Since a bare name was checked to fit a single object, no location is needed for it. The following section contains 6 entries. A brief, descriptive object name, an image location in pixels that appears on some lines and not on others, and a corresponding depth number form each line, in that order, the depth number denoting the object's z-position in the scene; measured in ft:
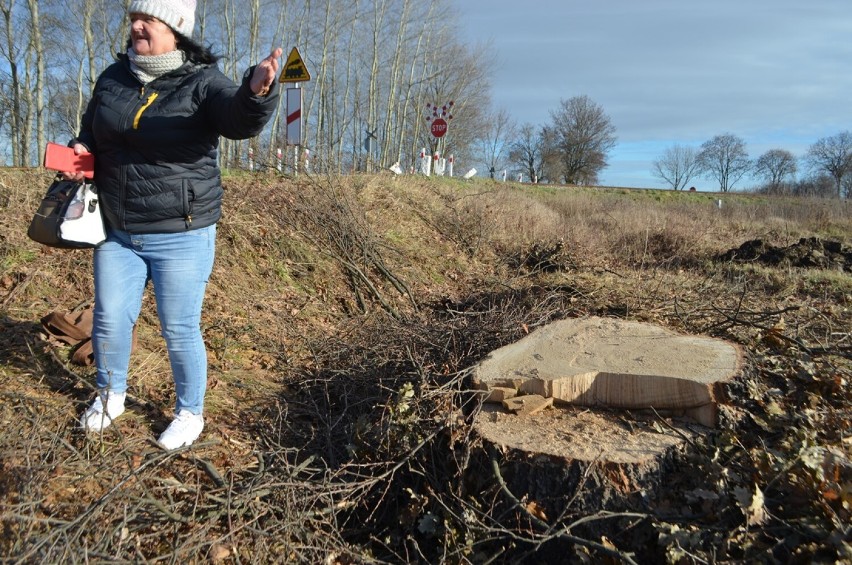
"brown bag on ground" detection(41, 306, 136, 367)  11.62
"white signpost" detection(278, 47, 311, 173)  28.49
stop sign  53.67
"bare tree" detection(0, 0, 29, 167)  73.97
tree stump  7.54
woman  7.96
